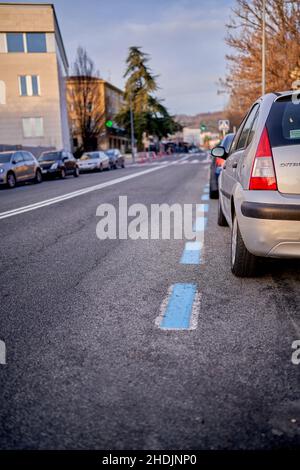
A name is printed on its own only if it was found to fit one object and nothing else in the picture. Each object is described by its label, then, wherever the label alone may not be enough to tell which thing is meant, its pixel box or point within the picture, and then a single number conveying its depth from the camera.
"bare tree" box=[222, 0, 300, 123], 20.33
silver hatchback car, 3.29
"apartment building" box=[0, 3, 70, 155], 39.88
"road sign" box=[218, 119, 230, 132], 32.30
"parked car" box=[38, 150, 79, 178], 22.28
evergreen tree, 67.25
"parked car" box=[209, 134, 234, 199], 9.09
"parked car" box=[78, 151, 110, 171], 29.53
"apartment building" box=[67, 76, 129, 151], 45.07
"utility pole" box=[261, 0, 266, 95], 19.66
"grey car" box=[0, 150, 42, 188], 17.36
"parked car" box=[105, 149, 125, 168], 33.32
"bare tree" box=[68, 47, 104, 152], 43.06
